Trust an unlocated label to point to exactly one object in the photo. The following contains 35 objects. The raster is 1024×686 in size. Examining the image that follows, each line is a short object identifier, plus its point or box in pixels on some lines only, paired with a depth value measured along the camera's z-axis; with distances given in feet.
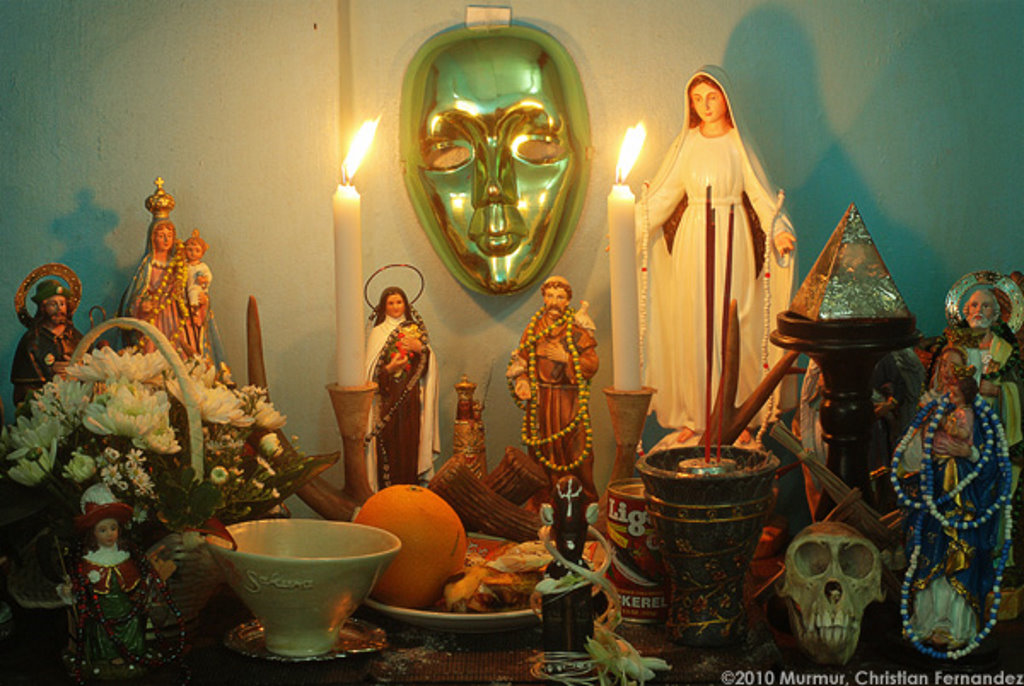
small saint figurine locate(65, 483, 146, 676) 3.75
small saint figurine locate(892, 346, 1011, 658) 3.70
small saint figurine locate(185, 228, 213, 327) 5.33
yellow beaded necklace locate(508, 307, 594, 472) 5.19
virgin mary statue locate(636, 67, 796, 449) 5.33
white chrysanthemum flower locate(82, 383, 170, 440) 3.85
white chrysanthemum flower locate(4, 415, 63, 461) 3.96
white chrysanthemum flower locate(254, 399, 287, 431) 4.34
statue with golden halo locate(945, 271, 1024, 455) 4.22
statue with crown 5.26
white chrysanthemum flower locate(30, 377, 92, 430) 4.01
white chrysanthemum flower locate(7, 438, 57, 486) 3.91
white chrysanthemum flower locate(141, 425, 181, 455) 3.84
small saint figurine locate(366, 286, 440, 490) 5.30
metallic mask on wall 5.62
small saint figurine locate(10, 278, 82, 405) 4.86
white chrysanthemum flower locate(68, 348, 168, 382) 4.06
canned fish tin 4.17
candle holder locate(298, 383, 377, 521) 4.46
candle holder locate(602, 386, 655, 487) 4.36
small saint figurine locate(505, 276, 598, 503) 5.21
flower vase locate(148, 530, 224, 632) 3.90
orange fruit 4.14
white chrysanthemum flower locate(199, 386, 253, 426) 4.02
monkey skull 3.73
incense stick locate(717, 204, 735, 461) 3.87
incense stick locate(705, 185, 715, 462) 3.72
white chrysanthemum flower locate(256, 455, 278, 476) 4.19
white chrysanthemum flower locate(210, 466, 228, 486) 3.90
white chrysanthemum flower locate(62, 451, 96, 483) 3.81
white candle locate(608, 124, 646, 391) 4.40
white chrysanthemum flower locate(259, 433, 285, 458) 4.23
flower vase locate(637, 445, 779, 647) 3.77
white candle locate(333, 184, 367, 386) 4.50
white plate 3.96
